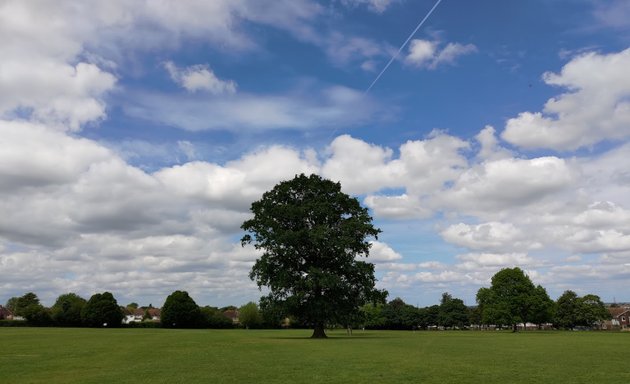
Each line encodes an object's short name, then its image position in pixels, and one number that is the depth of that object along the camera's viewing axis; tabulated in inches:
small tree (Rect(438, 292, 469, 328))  6289.4
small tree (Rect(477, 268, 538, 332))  3993.6
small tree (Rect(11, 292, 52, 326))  5064.0
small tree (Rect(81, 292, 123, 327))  5017.2
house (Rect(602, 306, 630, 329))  7332.7
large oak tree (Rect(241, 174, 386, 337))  2049.7
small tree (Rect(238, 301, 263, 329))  5723.4
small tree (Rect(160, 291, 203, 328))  5064.0
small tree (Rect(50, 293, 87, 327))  5187.0
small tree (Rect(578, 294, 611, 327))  5132.9
